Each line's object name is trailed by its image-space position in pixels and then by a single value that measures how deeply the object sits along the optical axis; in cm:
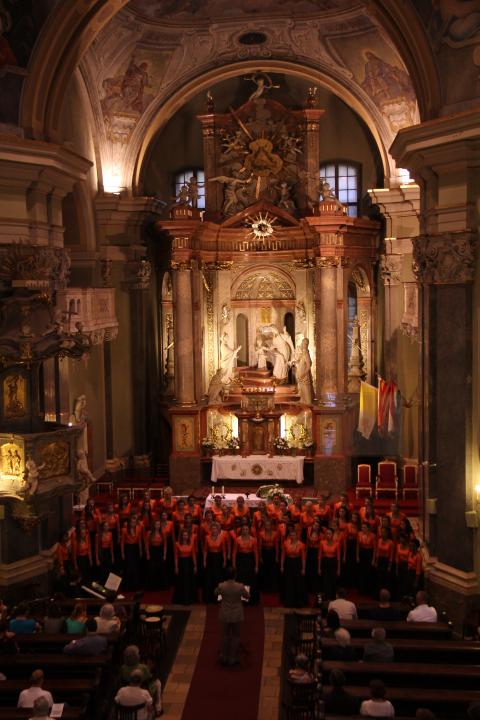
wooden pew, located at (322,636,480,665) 1031
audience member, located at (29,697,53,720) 816
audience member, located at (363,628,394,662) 1002
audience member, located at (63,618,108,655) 1048
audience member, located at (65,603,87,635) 1127
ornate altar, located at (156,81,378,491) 2220
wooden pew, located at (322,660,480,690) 963
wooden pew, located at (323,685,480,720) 905
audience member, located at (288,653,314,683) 996
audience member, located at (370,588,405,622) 1166
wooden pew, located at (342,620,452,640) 1102
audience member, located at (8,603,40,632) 1128
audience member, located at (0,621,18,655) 1052
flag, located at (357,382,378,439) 1962
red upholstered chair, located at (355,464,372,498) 2133
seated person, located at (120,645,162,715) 960
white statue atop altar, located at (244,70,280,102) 2289
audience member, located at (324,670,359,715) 870
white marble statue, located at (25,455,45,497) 1303
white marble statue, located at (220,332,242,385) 2352
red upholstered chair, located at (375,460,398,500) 2088
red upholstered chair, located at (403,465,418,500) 2067
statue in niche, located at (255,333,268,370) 2328
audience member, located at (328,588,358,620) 1164
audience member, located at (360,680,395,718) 842
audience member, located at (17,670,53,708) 883
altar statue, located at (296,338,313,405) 2278
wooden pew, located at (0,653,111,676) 1016
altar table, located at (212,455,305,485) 2195
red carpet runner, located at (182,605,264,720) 1106
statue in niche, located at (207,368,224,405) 2322
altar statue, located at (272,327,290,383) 2327
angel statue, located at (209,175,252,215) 2325
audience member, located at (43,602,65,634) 1132
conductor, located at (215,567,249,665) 1213
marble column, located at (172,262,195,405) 2247
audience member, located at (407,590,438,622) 1148
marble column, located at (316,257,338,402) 2214
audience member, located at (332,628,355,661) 1023
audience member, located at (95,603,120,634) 1133
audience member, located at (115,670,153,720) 909
